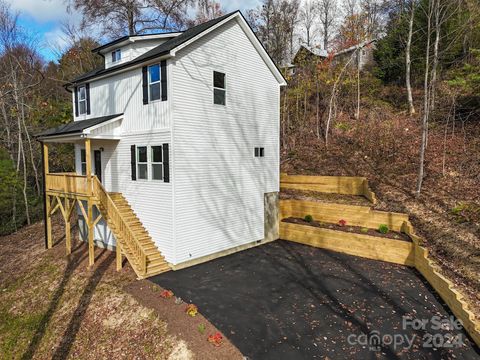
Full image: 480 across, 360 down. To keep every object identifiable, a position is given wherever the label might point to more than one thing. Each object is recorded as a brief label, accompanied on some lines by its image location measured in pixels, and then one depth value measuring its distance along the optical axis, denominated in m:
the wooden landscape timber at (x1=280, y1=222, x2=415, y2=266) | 10.04
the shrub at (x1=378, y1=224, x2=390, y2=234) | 11.09
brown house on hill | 25.27
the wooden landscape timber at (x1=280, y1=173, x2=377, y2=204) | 14.76
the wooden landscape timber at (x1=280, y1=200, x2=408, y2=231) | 11.50
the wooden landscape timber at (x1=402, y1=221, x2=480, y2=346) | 6.21
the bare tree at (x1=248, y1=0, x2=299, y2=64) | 27.30
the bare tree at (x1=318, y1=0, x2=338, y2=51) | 36.38
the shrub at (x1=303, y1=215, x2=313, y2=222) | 13.52
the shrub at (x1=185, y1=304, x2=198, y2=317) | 7.24
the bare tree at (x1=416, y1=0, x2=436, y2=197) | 12.21
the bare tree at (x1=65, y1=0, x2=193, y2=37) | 21.33
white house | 10.20
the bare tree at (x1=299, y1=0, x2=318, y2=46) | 35.68
